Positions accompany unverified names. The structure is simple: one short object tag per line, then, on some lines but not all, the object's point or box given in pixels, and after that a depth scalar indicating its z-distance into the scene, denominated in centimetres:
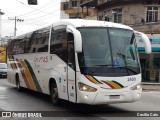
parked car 3497
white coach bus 1145
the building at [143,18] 3281
